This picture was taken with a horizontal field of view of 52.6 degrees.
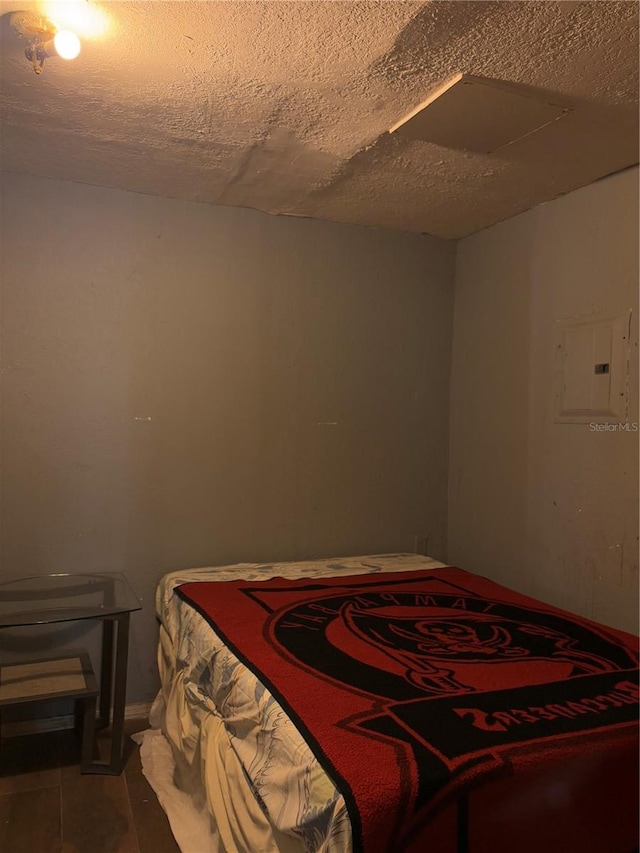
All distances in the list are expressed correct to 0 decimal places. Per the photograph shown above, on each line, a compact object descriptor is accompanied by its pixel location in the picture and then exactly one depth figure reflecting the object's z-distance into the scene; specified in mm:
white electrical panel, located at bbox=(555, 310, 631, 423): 2420
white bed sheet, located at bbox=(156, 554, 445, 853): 1294
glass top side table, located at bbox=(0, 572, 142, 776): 2266
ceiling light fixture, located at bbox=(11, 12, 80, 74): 1588
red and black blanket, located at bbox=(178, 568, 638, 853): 1296
